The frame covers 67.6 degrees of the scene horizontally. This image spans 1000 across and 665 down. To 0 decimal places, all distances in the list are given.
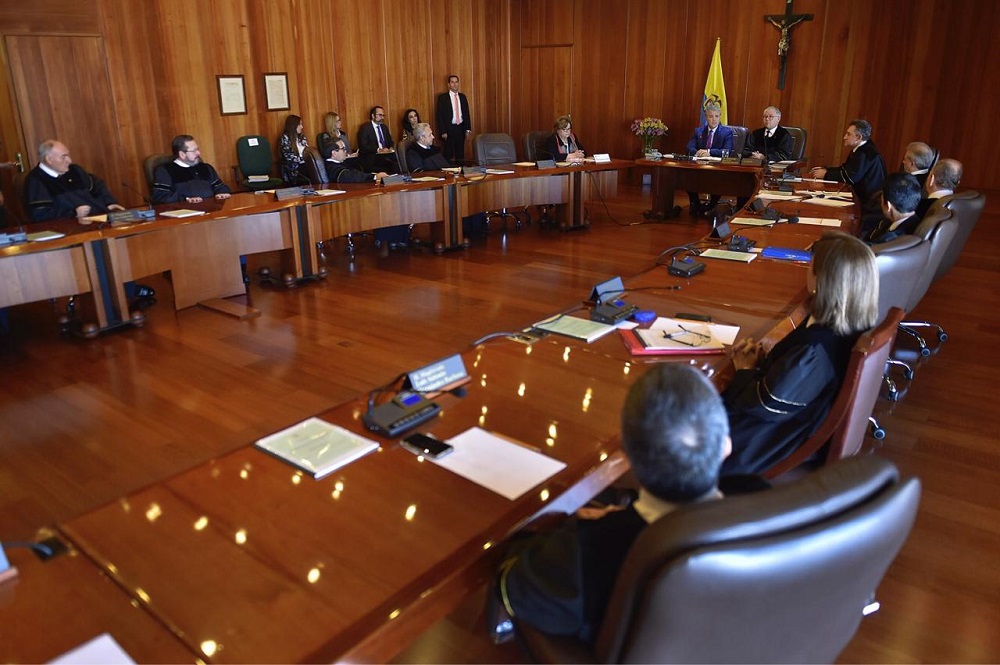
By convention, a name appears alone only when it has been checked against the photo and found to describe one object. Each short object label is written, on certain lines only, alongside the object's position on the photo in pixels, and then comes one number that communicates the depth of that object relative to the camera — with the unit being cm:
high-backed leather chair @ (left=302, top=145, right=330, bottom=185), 681
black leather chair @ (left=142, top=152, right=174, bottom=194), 570
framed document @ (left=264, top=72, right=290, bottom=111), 775
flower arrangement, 849
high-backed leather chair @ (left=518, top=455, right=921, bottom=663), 95
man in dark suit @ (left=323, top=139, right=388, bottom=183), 649
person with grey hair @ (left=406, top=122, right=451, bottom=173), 729
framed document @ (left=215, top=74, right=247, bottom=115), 739
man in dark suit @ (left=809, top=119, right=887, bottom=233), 570
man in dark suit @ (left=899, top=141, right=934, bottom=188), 493
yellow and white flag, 927
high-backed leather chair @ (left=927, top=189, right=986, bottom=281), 397
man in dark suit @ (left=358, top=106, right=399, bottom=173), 832
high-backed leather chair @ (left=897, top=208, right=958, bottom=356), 344
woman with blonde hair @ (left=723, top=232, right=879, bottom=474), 208
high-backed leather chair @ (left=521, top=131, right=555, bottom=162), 827
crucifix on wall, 866
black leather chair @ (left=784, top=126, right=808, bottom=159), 750
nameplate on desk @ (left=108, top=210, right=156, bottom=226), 452
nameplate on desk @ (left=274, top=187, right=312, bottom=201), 526
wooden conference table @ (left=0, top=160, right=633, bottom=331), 416
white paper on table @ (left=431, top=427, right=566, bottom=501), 157
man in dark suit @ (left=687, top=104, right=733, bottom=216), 788
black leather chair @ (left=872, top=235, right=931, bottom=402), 281
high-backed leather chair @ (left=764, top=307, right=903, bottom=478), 192
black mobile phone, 169
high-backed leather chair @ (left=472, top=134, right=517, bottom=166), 791
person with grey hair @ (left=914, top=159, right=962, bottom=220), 440
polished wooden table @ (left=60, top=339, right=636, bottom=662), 118
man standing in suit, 952
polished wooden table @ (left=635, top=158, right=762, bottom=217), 690
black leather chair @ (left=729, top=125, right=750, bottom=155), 812
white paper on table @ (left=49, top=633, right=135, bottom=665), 109
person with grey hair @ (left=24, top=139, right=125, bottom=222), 499
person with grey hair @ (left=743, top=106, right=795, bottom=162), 726
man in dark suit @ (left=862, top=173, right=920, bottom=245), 401
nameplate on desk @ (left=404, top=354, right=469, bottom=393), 199
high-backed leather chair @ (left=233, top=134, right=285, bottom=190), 751
